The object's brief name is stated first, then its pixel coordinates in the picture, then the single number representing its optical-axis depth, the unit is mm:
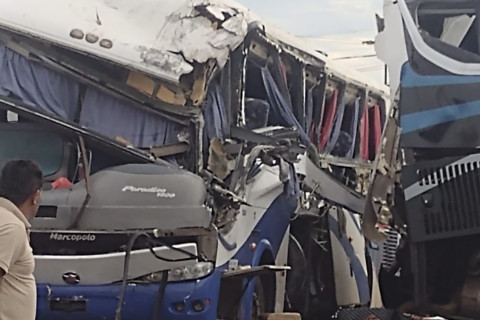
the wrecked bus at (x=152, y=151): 9665
